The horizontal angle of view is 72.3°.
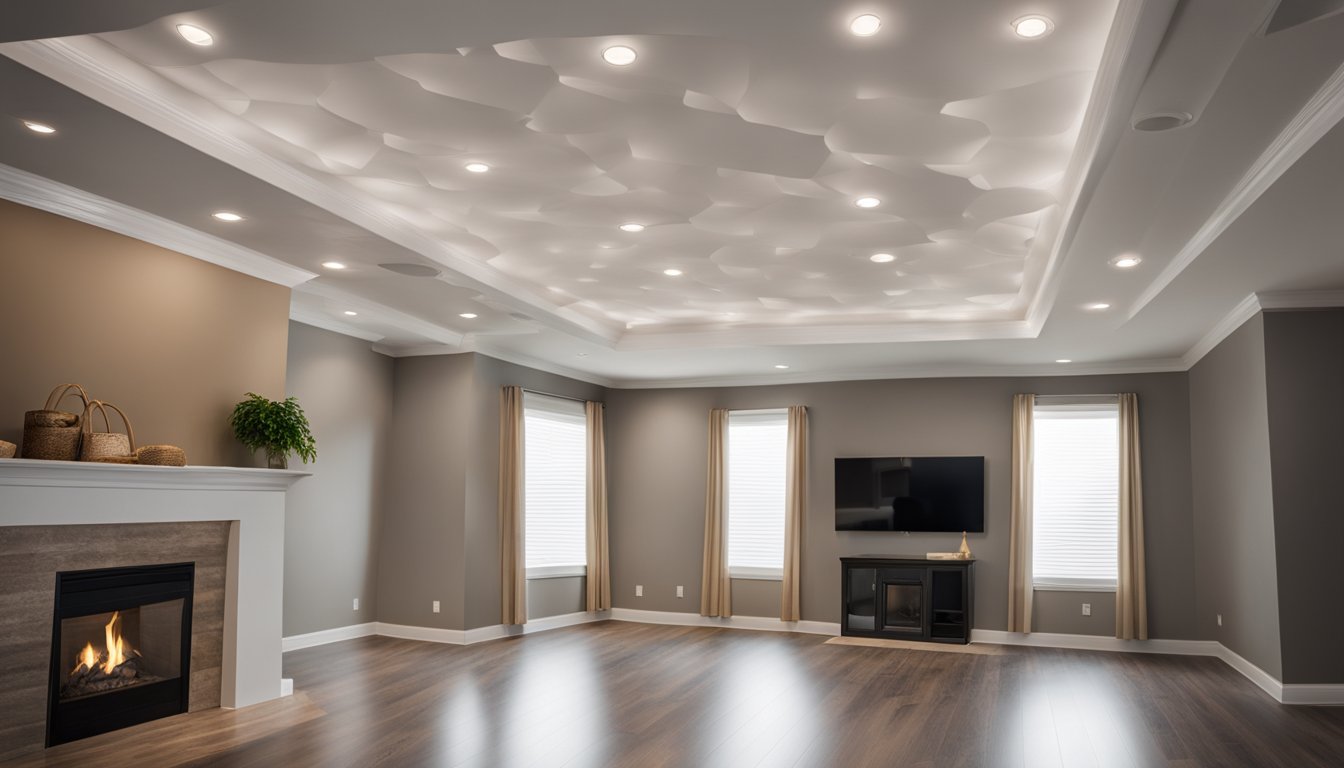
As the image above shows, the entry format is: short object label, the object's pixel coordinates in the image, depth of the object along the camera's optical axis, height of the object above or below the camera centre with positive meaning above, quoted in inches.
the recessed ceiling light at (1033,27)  120.9 +58.9
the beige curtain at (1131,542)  323.3 -25.2
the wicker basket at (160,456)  187.5 +1.5
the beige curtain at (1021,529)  336.2 -21.6
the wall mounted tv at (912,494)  349.7 -9.7
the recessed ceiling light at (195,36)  125.0 +58.6
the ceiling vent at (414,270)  224.7 +48.1
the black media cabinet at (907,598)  338.3 -48.3
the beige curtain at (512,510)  333.4 -16.1
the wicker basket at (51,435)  166.9 +4.9
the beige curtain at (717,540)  378.9 -29.9
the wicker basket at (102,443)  174.5 +3.9
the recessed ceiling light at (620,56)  130.6 +58.8
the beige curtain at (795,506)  367.2 -15.2
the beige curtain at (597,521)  382.6 -22.7
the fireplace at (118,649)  177.9 -38.4
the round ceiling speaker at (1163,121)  126.2 +48.5
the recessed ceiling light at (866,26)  120.2 +58.4
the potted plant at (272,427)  211.6 +8.7
